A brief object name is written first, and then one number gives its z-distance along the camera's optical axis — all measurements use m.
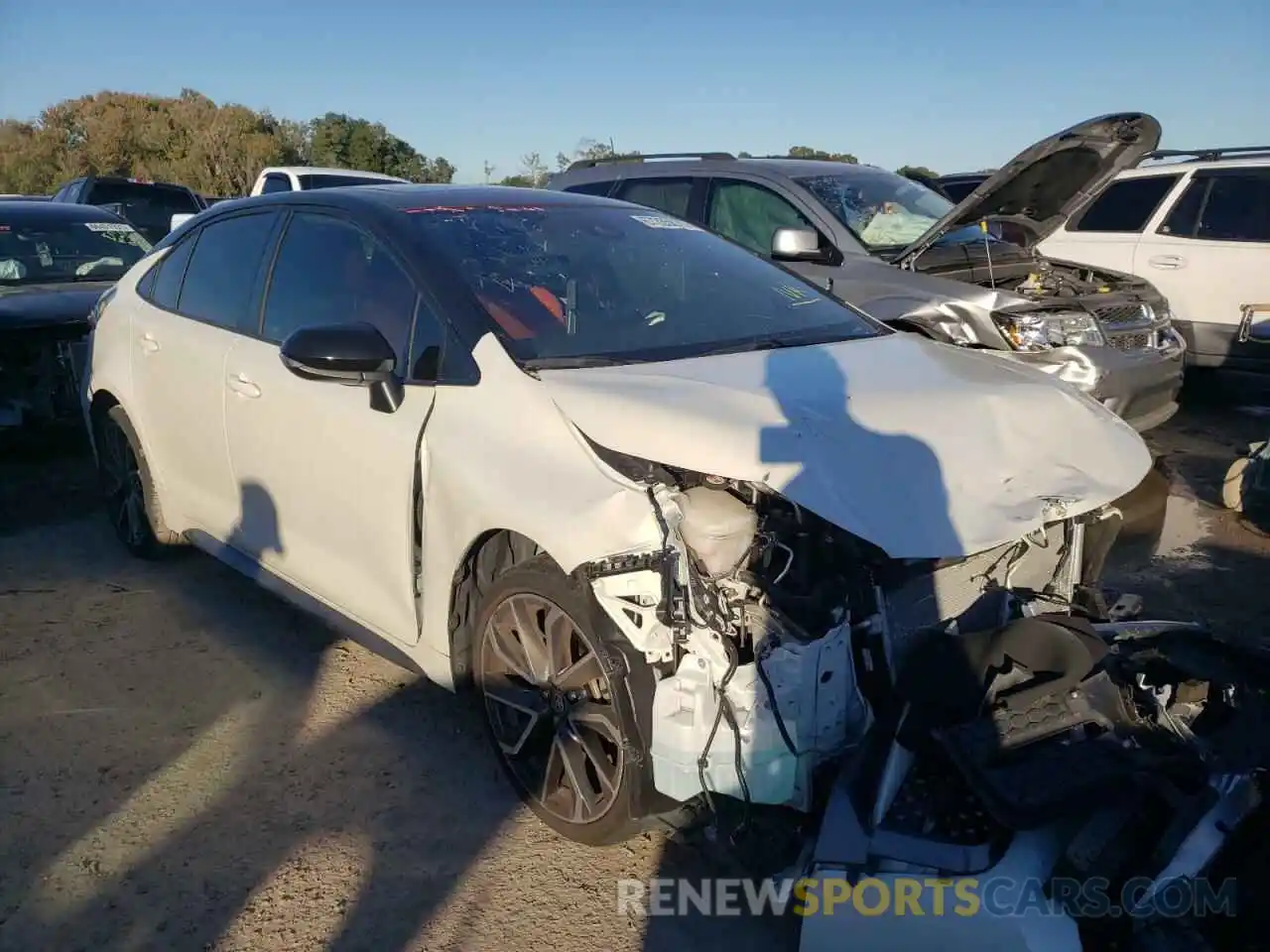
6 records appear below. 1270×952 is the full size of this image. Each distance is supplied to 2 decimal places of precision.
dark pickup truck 14.00
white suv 8.04
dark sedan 6.47
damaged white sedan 2.39
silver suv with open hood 5.79
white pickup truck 12.12
